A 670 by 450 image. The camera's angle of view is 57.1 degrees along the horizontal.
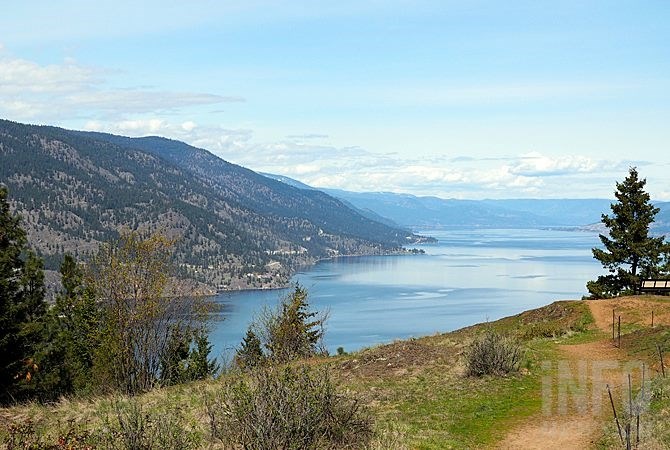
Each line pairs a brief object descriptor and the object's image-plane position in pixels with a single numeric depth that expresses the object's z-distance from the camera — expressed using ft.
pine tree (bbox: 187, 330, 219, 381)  146.27
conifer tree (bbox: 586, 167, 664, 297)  132.57
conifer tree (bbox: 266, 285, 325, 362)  78.43
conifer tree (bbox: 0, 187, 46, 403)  88.74
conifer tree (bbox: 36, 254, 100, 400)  131.13
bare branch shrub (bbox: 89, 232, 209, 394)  73.77
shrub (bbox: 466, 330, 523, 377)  58.23
